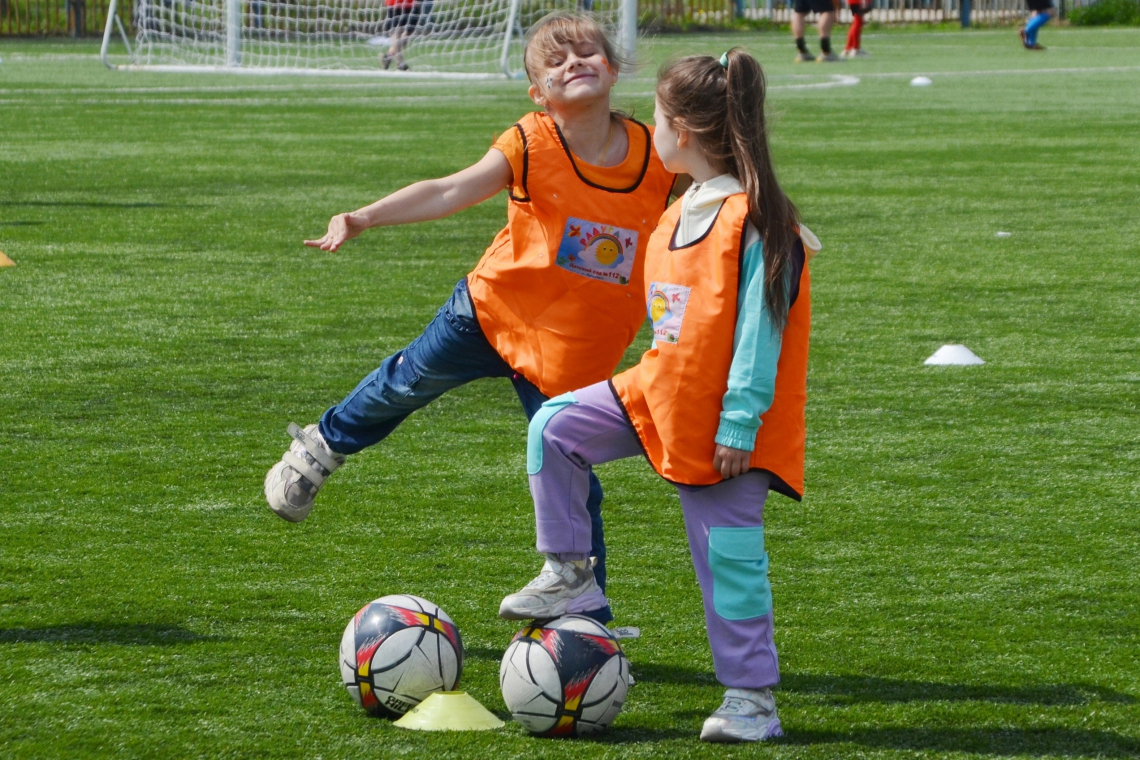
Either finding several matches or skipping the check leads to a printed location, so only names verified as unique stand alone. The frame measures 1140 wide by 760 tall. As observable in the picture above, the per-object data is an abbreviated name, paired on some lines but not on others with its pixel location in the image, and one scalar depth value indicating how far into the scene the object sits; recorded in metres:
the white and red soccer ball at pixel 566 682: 6.31
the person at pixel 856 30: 55.00
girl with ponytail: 6.11
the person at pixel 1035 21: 59.37
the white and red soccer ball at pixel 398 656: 6.50
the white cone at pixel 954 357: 13.29
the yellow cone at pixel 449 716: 6.34
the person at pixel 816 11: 50.06
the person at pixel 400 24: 43.94
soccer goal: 45.53
